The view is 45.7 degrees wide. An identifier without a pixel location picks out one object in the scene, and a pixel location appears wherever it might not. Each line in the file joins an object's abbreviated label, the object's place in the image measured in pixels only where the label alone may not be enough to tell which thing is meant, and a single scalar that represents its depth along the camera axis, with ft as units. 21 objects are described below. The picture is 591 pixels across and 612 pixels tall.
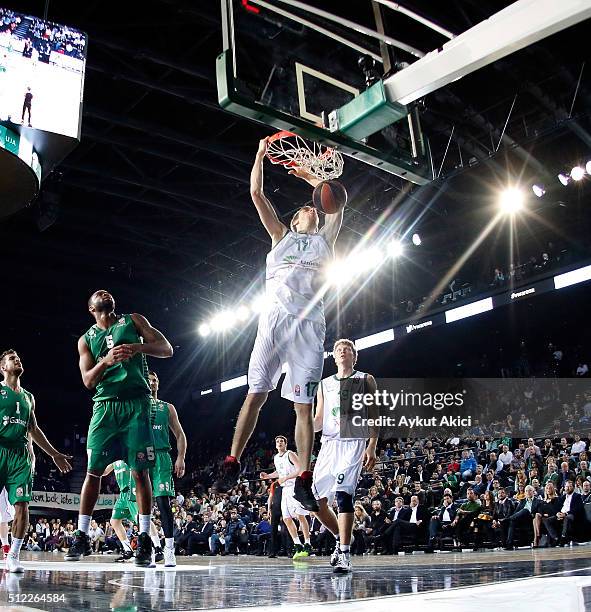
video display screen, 26.53
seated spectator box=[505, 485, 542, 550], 37.50
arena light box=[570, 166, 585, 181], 44.50
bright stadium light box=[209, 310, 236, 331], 60.90
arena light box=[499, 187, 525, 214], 48.67
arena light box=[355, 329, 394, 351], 60.91
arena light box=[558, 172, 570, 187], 45.85
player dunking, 16.19
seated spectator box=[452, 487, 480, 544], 38.96
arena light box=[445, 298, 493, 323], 55.16
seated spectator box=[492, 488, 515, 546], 39.09
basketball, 17.11
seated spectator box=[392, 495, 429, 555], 39.19
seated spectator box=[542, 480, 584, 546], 36.35
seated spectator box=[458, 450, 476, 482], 46.46
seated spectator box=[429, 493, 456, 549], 38.99
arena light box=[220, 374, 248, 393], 66.59
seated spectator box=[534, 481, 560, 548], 37.24
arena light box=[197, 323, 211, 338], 66.15
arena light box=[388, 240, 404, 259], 52.01
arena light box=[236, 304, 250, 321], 59.16
